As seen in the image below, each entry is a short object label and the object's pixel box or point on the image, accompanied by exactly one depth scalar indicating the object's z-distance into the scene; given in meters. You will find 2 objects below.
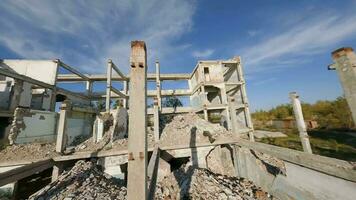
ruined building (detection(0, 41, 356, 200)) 2.19
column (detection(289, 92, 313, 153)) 5.71
